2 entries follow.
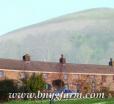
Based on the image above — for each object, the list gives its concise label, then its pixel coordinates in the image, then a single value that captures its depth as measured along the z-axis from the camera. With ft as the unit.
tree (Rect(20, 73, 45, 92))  255.29
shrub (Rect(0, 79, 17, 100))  244.42
